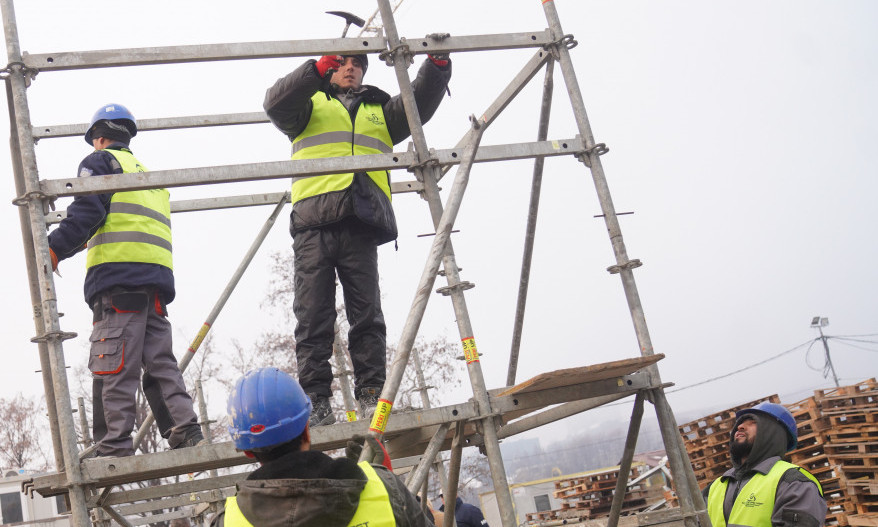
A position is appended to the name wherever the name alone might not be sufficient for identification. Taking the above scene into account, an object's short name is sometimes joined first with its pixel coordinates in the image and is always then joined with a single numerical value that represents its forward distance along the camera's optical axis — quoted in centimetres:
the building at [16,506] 3531
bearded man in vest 425
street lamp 3091
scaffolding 381
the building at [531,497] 2220
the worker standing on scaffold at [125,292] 452
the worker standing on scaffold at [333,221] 455
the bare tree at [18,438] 3294
